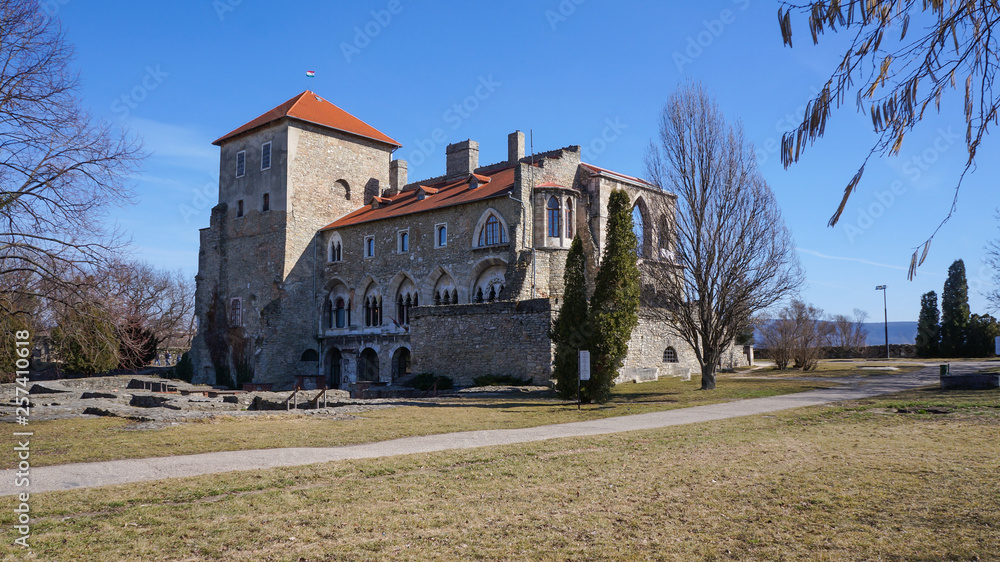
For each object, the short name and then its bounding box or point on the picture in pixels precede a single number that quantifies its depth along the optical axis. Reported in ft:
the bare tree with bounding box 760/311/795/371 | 123.95
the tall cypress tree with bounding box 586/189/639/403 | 67.67
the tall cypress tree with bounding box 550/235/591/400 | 69.15
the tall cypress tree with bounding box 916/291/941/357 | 168.76
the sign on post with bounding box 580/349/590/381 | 61.46
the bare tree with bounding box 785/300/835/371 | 118.32
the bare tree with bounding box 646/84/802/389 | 82.02
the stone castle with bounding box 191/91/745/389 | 95.76
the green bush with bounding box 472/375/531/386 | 87.30
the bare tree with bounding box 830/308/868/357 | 213.25
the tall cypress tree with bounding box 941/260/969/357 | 162.40
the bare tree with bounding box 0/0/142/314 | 38.42
